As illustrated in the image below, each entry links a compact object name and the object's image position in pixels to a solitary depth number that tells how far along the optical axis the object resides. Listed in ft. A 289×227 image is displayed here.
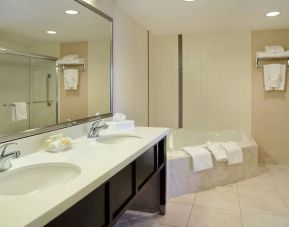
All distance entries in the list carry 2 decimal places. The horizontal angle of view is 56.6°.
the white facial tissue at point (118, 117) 8.42
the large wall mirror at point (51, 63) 5.11
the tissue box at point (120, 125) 7.97
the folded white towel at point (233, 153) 10.71
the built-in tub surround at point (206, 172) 9.73
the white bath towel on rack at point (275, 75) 12.89
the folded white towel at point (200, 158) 9.90
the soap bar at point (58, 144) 5.37
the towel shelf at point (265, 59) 12.97
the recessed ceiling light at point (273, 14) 10.47
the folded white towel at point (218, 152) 10.43
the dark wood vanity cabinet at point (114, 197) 3.53
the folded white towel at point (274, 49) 12.77
